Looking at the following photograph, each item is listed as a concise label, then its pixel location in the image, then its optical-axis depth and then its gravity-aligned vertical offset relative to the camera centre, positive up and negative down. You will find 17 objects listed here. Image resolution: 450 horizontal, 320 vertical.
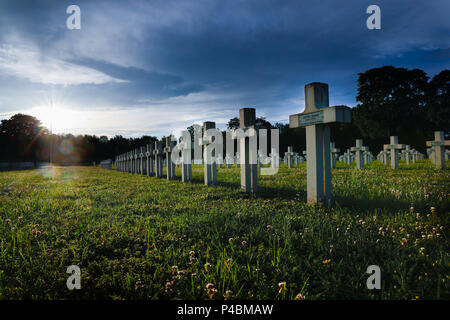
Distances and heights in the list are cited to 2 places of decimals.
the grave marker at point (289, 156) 17.22 +0.42
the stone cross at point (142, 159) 15.24 +0.36
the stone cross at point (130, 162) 18.31 +0.24
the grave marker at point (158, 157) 12.21 +0.38
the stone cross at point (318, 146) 4.34 +0.27
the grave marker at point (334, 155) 14.45 +0.38
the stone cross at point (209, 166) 7.61 -0.08
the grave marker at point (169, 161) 10.51 +0.14
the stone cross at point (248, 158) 6.00 +0.12
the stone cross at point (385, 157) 17.53 +0.23
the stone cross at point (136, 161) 16.82 +0.27
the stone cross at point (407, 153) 17.68 +0.50
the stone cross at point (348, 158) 21.01 +0.27
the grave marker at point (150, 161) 13.58 +0.18
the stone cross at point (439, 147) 11.06 +0.56
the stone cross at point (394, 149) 12.27 +0.57
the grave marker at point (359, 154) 13.44 +0.36
